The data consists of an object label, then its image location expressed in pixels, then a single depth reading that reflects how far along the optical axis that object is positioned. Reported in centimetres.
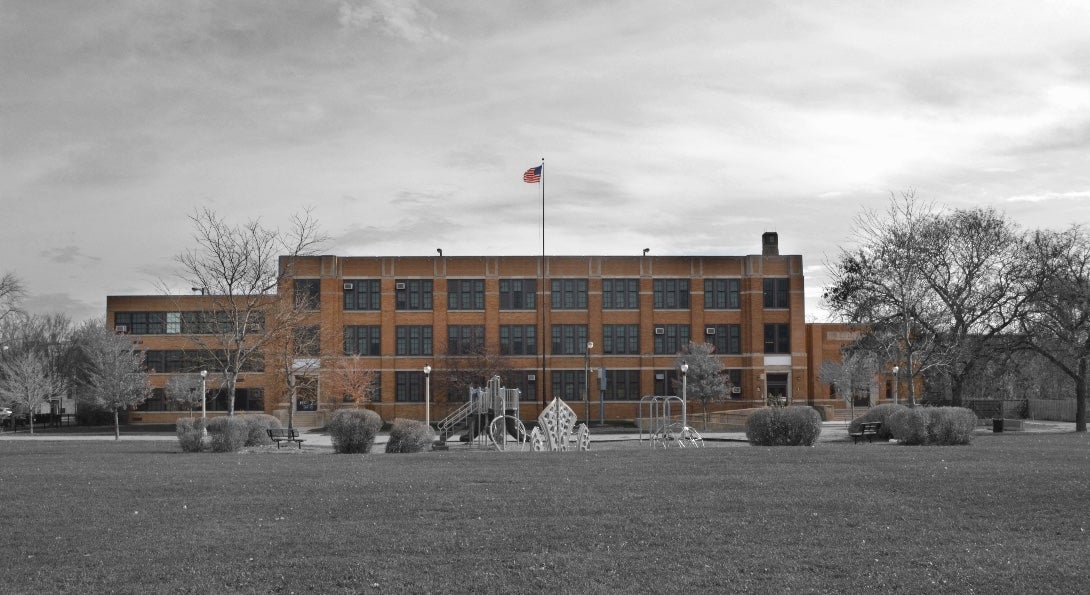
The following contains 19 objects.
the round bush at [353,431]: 3117
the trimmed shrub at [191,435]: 3066
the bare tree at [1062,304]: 4488
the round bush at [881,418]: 3592
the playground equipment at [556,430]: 3384
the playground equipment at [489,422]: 3744
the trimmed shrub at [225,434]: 3080
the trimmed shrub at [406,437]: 3133
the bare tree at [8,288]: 5906
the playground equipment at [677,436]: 3559
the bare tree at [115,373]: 5178
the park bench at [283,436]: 3784
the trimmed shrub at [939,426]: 3053
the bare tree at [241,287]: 4181
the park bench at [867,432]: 3506
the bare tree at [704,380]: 6169
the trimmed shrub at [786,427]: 2973
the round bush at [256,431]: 3342
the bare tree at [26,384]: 5897
